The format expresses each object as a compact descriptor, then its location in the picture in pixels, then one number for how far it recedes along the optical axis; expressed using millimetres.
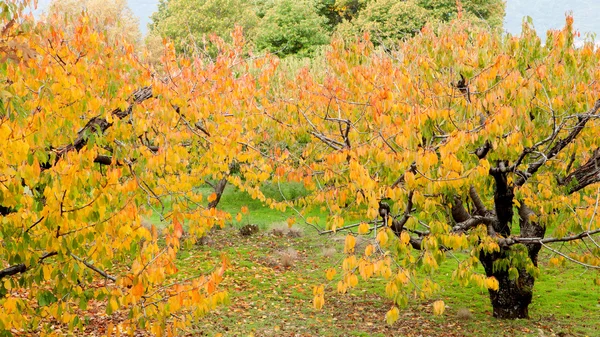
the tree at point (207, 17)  44344
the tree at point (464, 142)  6609
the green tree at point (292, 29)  38594
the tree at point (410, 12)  36594
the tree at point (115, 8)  44131
